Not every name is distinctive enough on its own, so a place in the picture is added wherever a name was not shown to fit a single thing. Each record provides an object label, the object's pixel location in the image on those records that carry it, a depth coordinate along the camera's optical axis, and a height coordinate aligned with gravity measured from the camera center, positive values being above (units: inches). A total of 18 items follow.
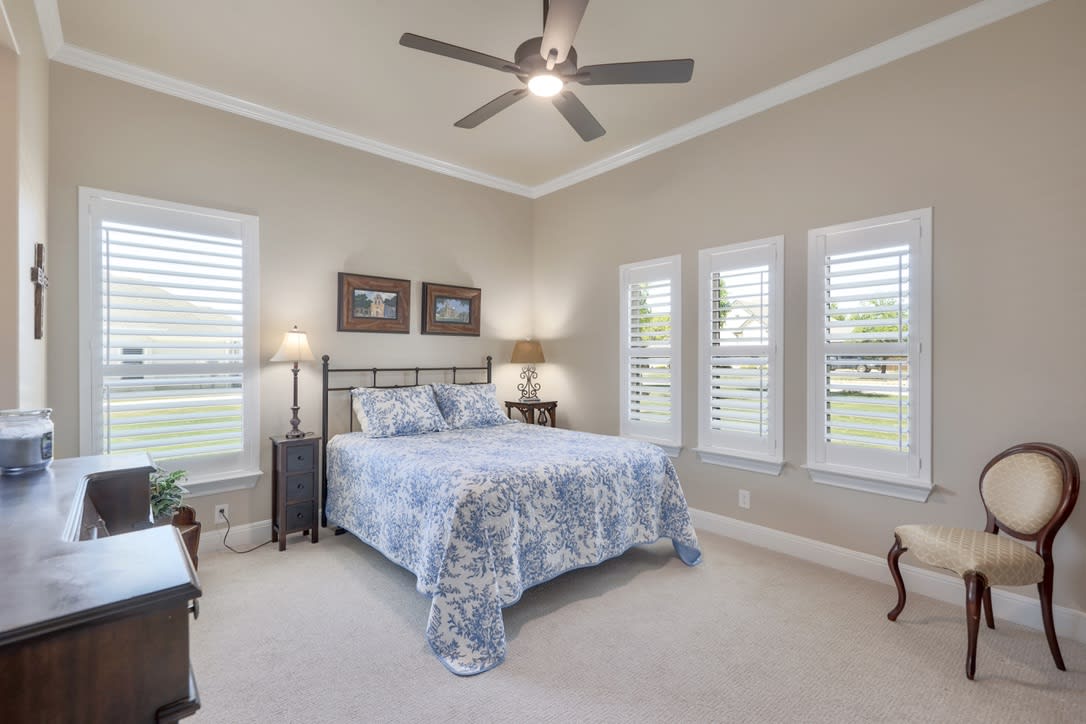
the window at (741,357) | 136.1 +1.1
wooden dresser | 28.2 -15.5
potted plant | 105.0 -28.7
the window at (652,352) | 158.1 +2.7
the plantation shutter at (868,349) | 114.1 +2.8
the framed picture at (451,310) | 178.2 +17.8
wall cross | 92.6 +13.4
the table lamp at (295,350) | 138.2 +2.3
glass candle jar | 61.7 -10.5
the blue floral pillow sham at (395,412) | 143.8 -15.2
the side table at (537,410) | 190.5 -18.9
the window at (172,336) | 120.3 +5.5
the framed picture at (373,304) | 158.7 +17.4
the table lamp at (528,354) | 192.5 +2.2
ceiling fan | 83.3 +52.5
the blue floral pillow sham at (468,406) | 162.2 -15.0
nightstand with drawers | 136.2 -34.4
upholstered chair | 83.8 -31.4
